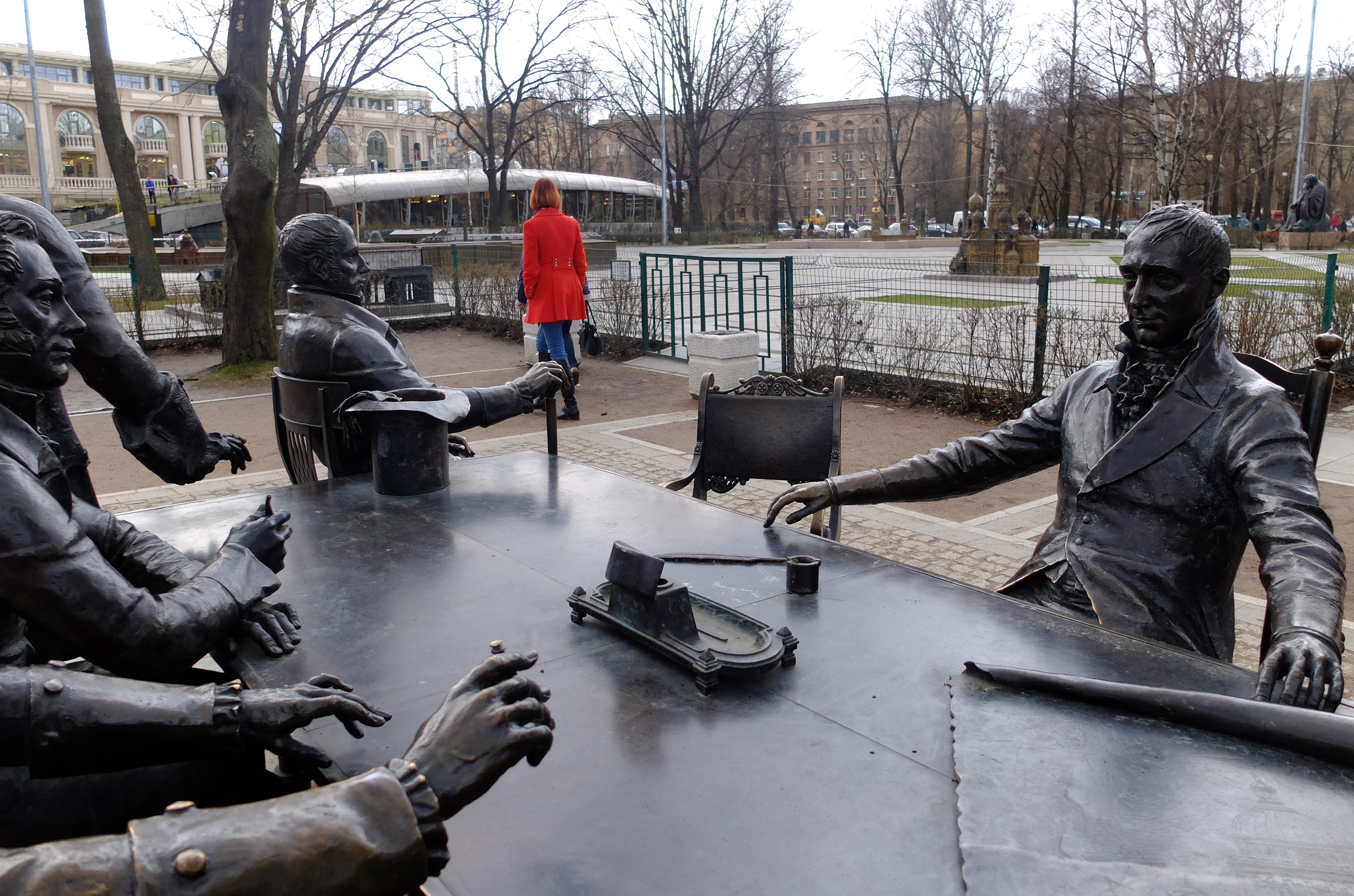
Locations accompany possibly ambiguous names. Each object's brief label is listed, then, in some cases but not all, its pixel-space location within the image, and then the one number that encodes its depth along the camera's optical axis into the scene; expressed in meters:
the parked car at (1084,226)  49.78
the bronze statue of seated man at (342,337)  3.83
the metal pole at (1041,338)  8.86
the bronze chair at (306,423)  3.96
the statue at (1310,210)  30.20
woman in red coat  9.42
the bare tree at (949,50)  44.59
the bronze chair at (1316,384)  2.63
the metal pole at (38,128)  26.69
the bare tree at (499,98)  30.42
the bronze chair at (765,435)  4.02
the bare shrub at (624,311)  13.38
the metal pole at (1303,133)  31.20
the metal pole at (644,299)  13.04
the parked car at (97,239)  38.78
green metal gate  10.93
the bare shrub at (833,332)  10.48
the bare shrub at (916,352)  9.74
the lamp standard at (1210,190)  38.45
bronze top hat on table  3.37
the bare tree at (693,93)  42.56
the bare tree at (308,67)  20.06
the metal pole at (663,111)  38.22
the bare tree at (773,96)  42.38
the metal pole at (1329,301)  9.13
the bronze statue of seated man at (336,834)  1.10
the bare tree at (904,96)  46.38
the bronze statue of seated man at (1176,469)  2.29
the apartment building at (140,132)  74.00
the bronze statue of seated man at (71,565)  1.71
